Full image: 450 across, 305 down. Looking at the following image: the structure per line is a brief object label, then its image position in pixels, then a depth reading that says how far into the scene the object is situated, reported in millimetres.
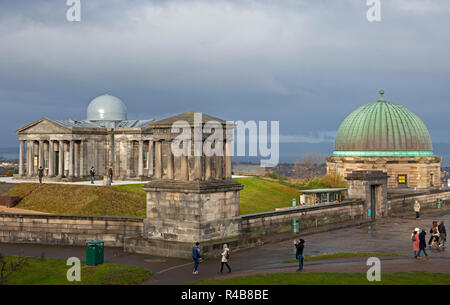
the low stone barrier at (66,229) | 29141
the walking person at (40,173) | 53741
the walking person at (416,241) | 24678
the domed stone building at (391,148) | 66375
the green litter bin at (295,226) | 32688
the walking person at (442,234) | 28119
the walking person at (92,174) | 52019
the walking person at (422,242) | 24625
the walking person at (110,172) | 52644
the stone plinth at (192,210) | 25969
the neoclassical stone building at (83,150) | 58312
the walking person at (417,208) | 42669
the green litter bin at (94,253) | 23438
